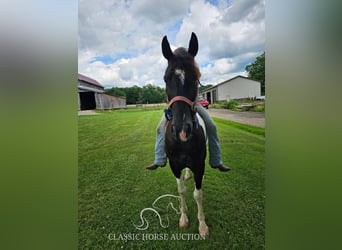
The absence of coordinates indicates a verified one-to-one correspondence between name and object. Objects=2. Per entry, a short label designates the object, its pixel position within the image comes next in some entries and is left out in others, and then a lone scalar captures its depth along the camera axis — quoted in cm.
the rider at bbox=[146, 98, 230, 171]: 160
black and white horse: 125
